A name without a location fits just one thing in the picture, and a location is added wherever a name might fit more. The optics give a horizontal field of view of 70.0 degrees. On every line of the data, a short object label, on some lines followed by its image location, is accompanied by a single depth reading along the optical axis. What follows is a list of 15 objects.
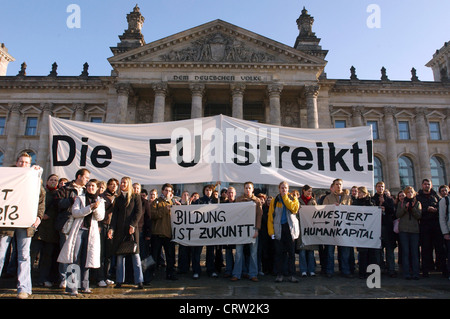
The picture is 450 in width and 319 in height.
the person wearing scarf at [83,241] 6.23
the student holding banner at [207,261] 8.28
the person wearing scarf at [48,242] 6.94
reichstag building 30.11
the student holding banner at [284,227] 7.62
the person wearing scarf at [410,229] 8.23
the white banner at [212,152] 8.30
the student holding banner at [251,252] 7.80
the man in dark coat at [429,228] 8.80
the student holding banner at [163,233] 7.93
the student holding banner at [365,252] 8.39
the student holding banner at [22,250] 5.59
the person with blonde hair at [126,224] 6.78
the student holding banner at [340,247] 8.42
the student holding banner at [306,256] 8.41
